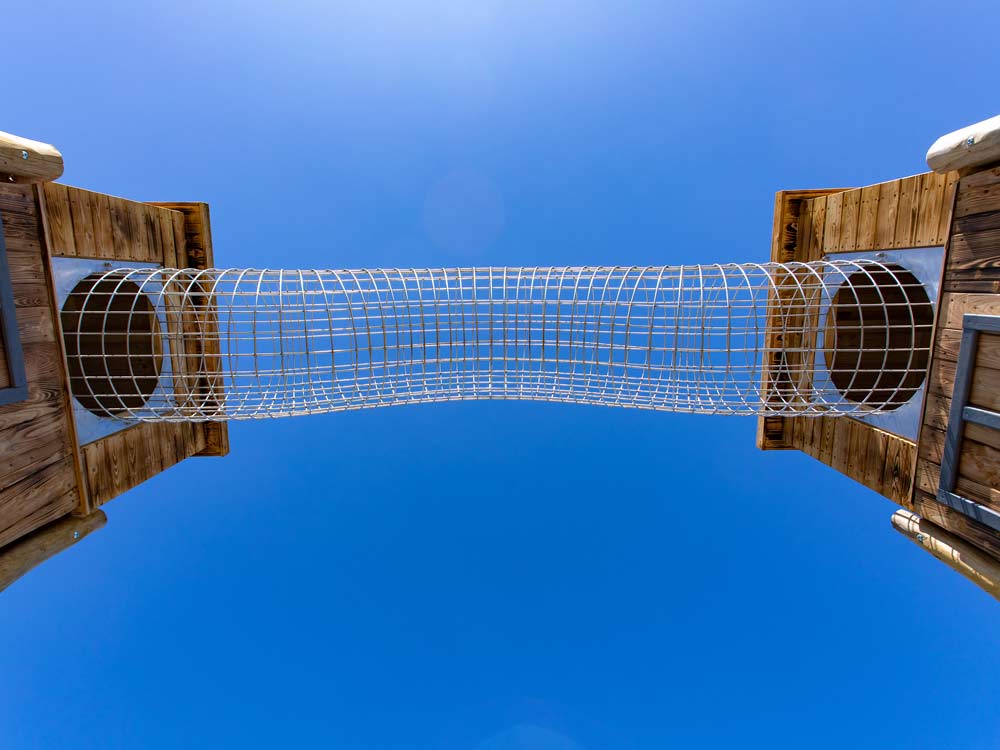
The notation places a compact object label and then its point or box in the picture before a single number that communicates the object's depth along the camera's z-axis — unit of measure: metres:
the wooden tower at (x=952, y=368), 4.14
